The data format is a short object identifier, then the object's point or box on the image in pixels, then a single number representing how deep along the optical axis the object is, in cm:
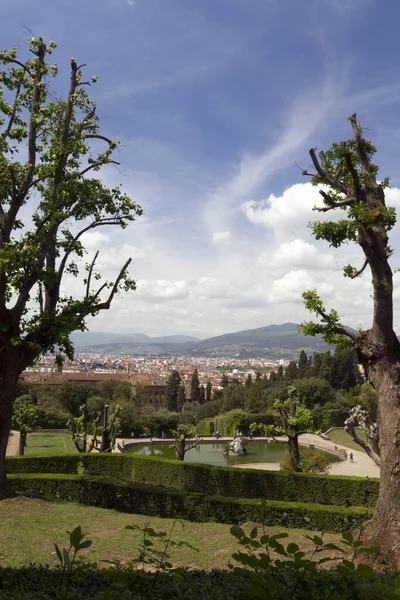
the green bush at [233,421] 4756
